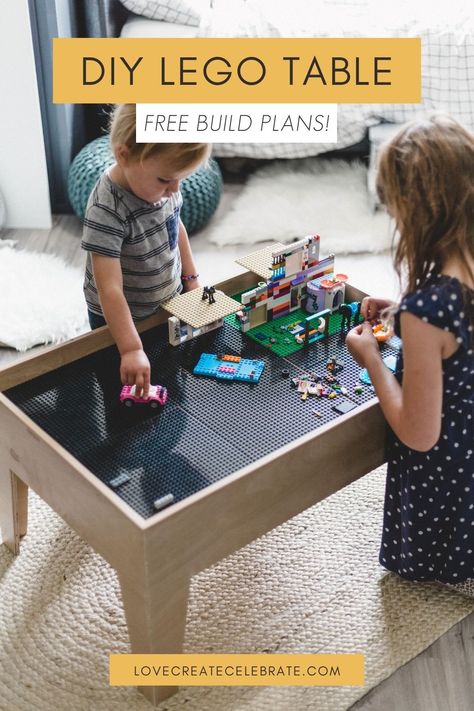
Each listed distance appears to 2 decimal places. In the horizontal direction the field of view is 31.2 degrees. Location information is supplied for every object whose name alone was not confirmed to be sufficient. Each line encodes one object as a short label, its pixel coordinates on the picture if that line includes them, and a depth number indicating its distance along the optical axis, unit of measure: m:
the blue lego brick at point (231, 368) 1.31
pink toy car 1.24
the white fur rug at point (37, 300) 1.98
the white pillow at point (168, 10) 2.49
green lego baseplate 1.40
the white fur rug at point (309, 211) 2.35
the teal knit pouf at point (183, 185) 2.26
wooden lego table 1.06
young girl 1.06
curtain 2.25
